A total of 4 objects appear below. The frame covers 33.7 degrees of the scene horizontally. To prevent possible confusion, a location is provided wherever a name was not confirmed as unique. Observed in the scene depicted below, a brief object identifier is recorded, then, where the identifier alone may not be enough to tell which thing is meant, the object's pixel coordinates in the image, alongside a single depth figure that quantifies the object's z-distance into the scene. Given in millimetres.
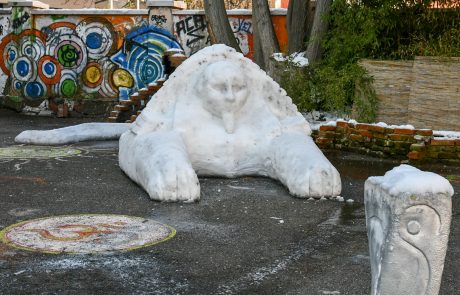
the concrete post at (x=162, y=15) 15719
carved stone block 2561
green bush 10344
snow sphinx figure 6730
